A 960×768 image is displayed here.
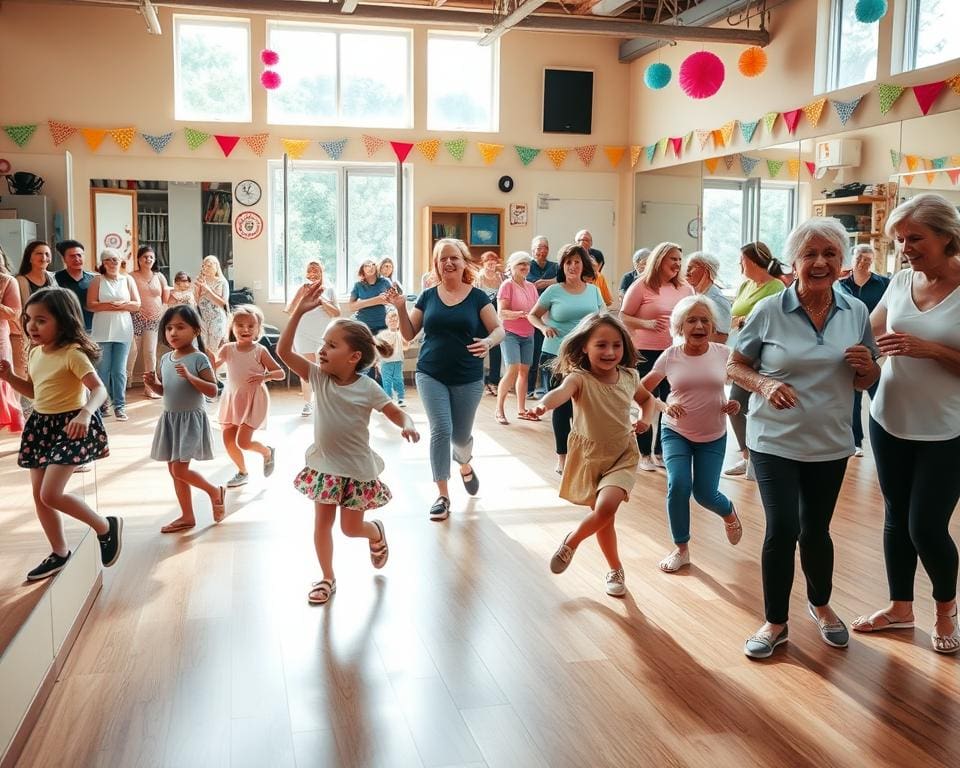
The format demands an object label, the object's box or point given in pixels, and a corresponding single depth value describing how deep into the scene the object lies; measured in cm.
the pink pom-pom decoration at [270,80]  1039
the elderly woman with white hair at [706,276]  595
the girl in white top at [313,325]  883
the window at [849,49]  830
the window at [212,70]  1139
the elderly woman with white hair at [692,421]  424
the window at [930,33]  748
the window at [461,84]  1201
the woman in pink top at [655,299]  589
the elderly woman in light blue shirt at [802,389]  314
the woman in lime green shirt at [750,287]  589
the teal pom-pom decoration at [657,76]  914
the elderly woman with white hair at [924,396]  312
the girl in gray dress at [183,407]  479
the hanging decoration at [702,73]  856
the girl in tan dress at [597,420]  379
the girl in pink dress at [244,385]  561
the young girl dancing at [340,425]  378
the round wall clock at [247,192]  1153
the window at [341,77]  1163
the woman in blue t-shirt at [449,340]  498
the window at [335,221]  1187
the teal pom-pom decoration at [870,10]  695
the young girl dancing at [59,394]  353
